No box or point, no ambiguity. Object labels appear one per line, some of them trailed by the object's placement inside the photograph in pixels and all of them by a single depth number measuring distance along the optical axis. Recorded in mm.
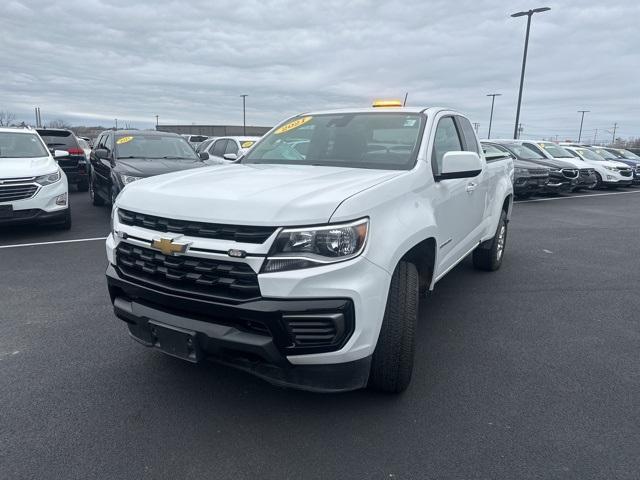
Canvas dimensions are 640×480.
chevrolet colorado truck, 2260
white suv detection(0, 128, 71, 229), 6688
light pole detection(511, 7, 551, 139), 20841
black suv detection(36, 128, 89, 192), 12273
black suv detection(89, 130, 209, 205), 7836
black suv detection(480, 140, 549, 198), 13383
